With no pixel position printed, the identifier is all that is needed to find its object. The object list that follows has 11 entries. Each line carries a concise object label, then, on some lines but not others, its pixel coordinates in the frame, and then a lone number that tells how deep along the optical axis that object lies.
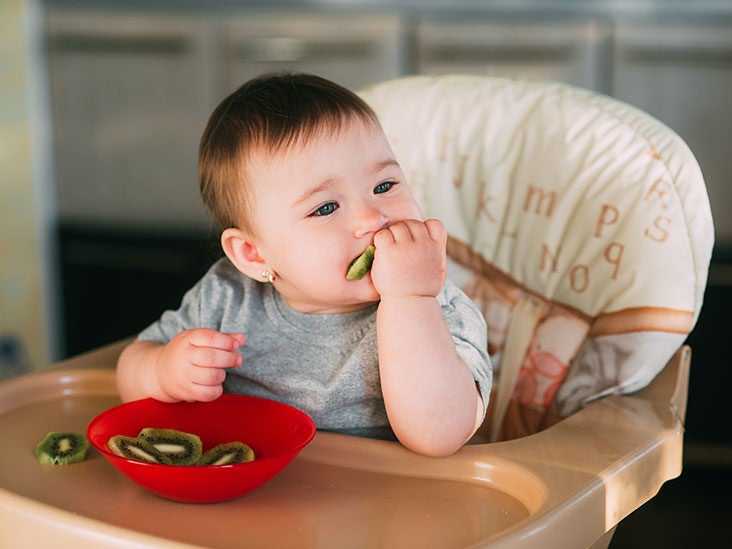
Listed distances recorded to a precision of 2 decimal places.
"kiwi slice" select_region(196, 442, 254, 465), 0.83
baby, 0.84
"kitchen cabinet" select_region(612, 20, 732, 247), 2.12
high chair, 0.76
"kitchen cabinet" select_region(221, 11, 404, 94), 2.29
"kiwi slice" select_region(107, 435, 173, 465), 0.81
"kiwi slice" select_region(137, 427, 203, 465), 0.84
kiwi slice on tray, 0.88
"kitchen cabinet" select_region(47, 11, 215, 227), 2.42
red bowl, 0.76
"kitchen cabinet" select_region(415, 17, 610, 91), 2.17
